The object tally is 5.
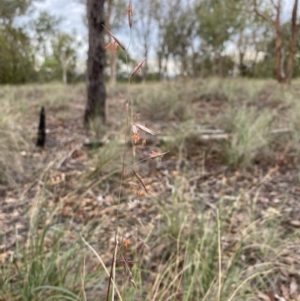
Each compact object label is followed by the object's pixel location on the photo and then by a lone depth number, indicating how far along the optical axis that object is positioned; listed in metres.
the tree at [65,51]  17.85
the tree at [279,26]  6.94
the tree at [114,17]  13.49
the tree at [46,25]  8.50
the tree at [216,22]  9.48
